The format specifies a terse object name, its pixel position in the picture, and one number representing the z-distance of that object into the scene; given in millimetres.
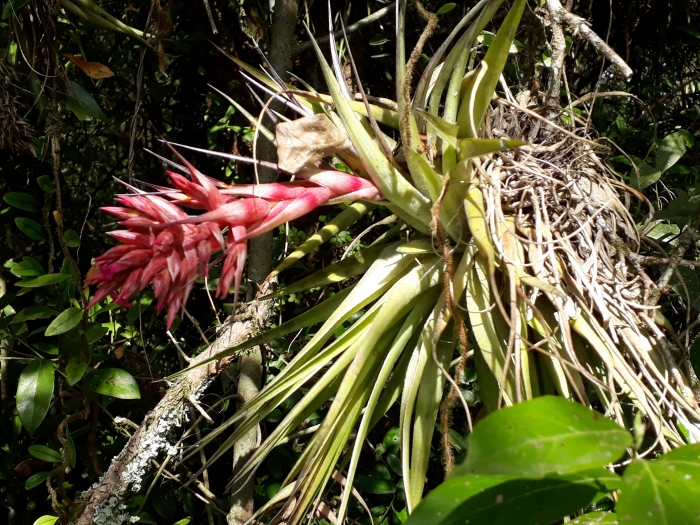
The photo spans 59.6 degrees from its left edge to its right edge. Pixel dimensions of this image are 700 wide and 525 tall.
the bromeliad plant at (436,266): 696
